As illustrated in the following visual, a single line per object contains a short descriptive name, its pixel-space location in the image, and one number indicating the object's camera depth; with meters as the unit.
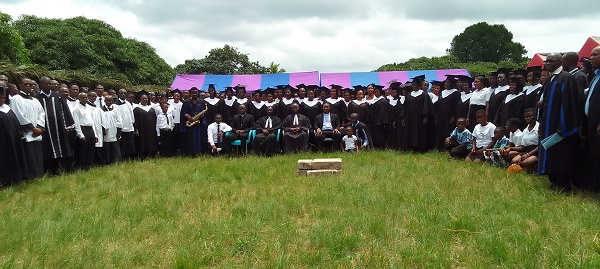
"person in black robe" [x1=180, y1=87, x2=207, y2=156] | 11.36
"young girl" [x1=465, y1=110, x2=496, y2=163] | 8.73
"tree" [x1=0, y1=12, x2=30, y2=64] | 14.88
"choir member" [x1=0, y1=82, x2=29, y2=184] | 6.91
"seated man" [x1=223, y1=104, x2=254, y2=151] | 11.29
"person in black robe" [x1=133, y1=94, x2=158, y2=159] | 11.11
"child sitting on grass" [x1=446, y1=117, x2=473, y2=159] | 9.23
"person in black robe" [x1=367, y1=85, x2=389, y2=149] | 11.66
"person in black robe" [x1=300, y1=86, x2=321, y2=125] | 11.84
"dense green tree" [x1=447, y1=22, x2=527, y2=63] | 44.72
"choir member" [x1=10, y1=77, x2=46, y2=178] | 7.31
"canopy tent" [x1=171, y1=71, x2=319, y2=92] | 18.78
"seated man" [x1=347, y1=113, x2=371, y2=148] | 11.16
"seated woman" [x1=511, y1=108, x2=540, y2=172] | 7.30
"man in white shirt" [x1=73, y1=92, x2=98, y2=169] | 8.78
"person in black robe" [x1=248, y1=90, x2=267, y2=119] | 12.05
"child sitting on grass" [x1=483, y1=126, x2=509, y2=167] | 8.12
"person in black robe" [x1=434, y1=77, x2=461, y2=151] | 10.54
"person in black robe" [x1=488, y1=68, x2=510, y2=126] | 9.04
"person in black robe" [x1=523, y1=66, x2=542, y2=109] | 8.21
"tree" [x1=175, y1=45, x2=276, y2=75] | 30.39
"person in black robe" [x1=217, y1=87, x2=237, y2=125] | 12.05
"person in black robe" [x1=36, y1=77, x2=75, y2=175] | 8.12
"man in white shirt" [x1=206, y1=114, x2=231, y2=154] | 11.18
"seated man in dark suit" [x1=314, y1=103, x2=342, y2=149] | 11.09
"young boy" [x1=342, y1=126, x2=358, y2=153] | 10.84
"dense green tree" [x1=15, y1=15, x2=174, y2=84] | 23.06
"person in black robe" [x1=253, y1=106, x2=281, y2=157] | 11.01
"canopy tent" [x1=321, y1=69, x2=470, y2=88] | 18.36
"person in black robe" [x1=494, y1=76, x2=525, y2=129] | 8.42
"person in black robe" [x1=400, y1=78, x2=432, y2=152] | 10.81
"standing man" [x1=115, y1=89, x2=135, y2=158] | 10.46
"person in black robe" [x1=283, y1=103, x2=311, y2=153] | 11.06
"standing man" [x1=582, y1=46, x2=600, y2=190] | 5.39
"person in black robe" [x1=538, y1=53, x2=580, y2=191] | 5.83
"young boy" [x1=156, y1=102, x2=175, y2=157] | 11.40
